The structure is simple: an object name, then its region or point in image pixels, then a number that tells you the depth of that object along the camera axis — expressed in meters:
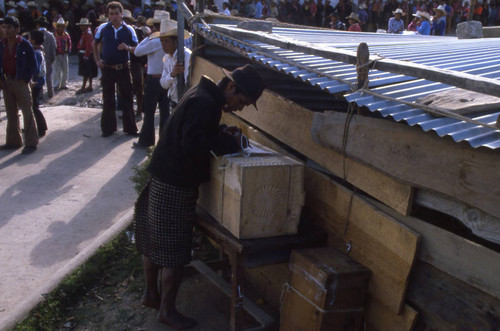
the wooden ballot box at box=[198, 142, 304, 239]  3.30
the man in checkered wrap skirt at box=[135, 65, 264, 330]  3.42
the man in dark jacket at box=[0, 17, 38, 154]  7.82
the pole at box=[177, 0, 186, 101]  5.52
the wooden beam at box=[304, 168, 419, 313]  3.02
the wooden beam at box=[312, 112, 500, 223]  2.49
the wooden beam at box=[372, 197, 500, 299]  2.59
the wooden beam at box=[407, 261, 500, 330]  2.68
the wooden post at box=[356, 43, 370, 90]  3.01
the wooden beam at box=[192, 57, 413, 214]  3.06
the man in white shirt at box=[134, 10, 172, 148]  7.77
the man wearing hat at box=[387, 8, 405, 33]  15.88
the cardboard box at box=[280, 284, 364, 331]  3.11
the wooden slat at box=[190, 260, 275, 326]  3.68
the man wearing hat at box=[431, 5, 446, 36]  15.52
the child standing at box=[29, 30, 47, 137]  8.66
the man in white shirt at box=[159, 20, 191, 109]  6.45
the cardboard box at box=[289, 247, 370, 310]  3.07
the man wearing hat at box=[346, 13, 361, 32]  14.14
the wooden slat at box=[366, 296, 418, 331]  3.02
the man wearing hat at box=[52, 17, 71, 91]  13.46
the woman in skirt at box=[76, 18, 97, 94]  12.91
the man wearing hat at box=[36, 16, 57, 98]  12.37
